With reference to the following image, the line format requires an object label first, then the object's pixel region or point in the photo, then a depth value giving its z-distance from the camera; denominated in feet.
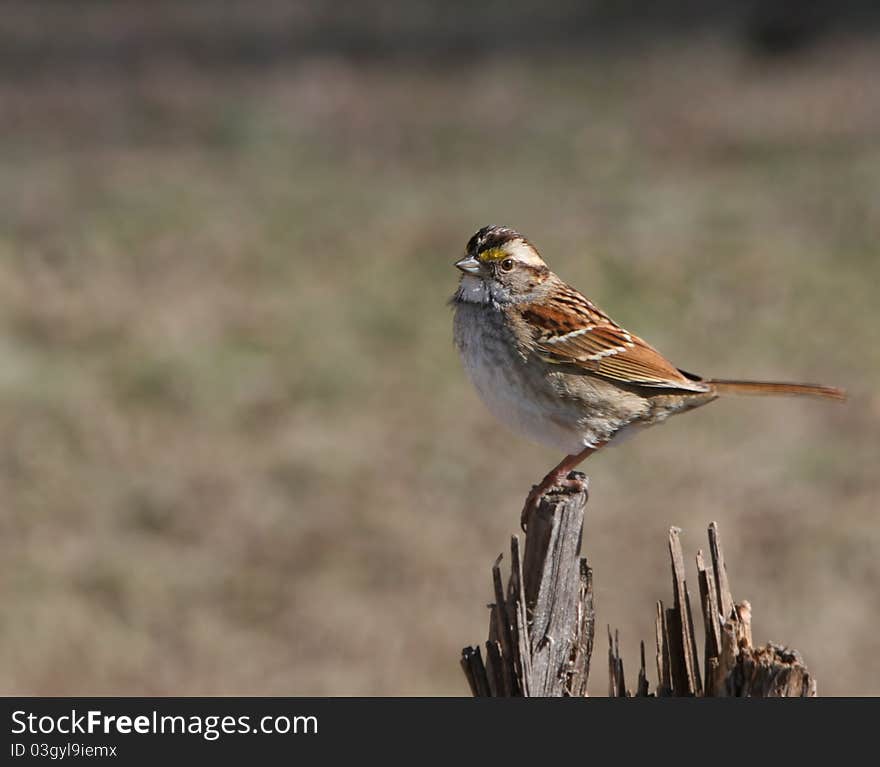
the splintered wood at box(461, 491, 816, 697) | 22.65
